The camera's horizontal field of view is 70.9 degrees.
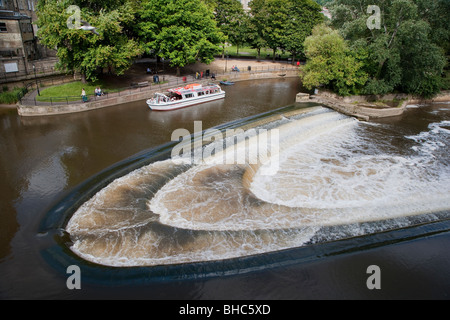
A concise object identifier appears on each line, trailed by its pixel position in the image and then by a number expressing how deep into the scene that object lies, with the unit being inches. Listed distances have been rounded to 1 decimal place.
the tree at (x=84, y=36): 1285.7
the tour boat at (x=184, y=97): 1391.5
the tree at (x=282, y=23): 2412.6
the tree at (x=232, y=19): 2415.5
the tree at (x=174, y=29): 1685.5
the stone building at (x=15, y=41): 1523.9
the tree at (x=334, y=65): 1636.3
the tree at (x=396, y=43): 1482.5
